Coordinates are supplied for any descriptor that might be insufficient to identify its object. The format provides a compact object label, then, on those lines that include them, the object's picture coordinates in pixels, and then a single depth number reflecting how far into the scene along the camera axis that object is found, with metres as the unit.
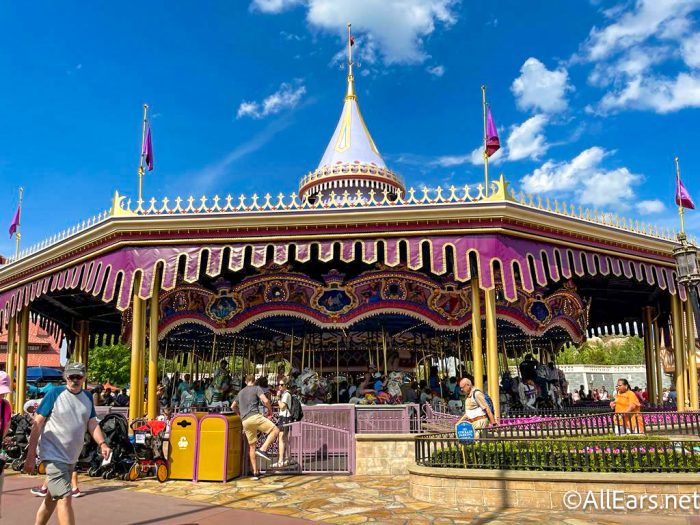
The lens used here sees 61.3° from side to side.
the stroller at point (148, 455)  10.68
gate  11.76
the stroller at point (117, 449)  10.98
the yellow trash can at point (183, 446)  10.69
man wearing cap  5.37
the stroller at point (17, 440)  12.69
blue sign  8.81
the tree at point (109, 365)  49.88
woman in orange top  11.70
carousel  14.52
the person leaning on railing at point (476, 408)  9.85
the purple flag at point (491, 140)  15.92
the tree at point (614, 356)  75.24
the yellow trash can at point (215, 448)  10.52
